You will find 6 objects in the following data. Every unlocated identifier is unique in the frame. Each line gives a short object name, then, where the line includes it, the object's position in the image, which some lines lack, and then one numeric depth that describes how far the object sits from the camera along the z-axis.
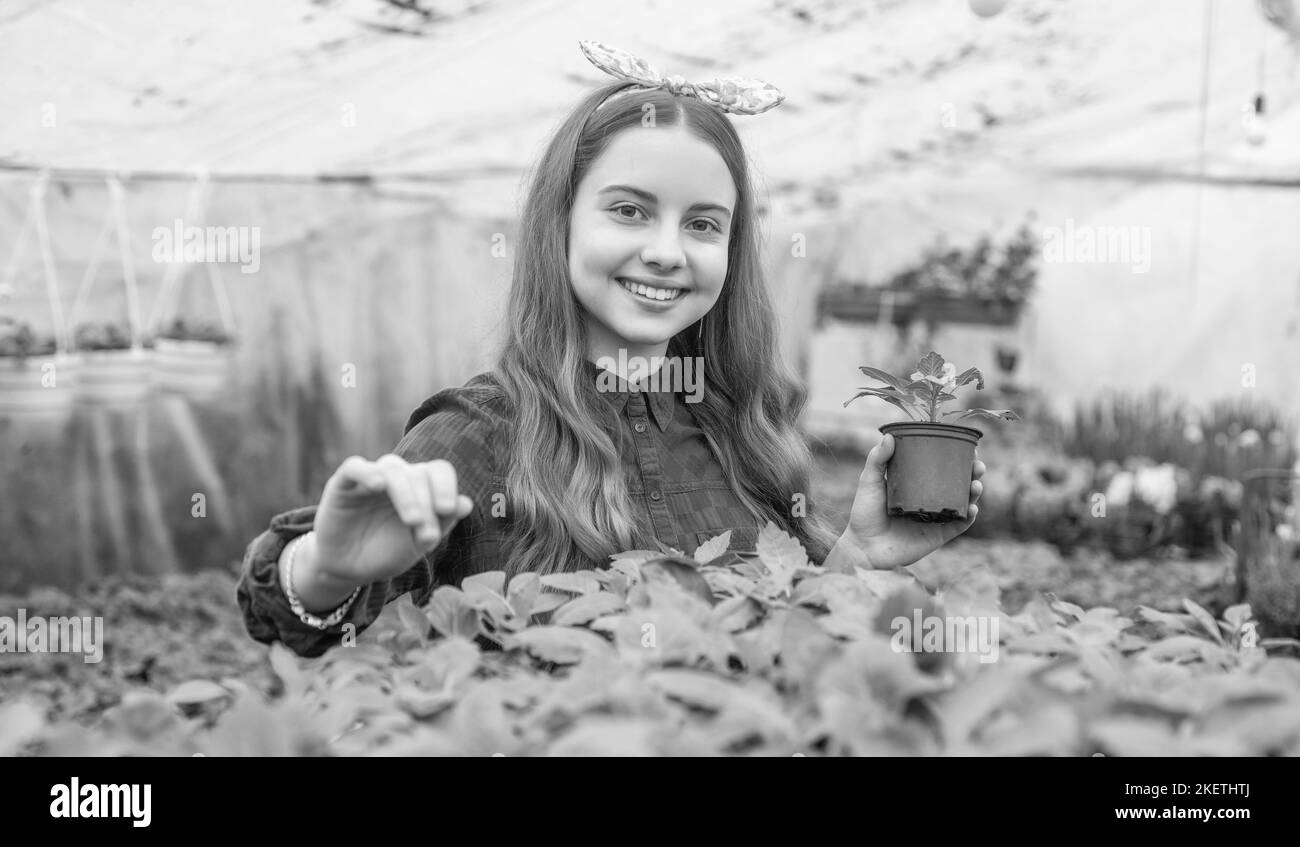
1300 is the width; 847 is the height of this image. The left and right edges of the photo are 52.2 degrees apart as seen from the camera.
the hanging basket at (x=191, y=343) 4.85
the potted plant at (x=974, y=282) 5.54
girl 1.69
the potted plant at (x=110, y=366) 4.70
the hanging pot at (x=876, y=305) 5.65
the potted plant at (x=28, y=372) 4.50
